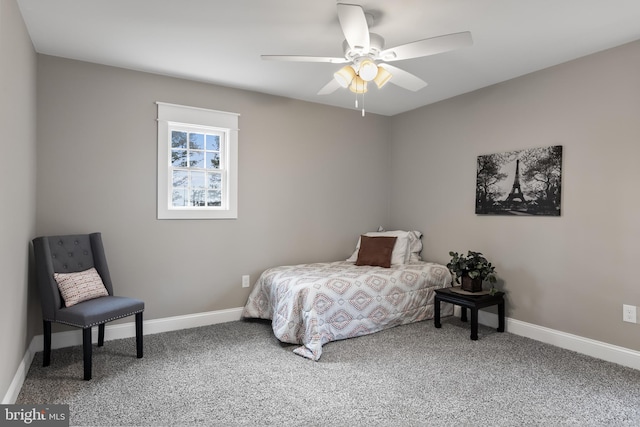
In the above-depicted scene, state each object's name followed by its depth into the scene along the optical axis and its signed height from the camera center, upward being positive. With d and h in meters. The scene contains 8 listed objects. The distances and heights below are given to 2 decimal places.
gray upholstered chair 2.52 -0.66
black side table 3.33 -0.84
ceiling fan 2.04 +0.95
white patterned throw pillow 2.70 -0.61
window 3.54 +0.42
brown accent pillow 4.12 -0.48
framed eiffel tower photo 3.27 +0.27
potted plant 3.53 -0.57
